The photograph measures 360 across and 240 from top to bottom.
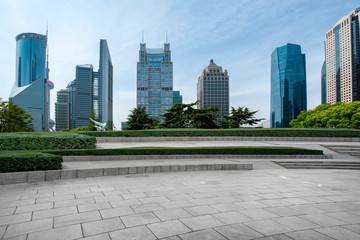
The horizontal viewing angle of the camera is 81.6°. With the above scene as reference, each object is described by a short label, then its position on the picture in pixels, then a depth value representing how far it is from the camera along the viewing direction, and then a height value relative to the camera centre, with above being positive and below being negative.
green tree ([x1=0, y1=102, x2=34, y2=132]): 31.78 +1.30
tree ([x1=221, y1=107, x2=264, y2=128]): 30.25 +1.13
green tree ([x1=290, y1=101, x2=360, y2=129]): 37.23 +1.73
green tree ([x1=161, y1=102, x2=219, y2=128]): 25.55 +1.11
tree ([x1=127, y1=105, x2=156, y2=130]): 32.63 +0.89
